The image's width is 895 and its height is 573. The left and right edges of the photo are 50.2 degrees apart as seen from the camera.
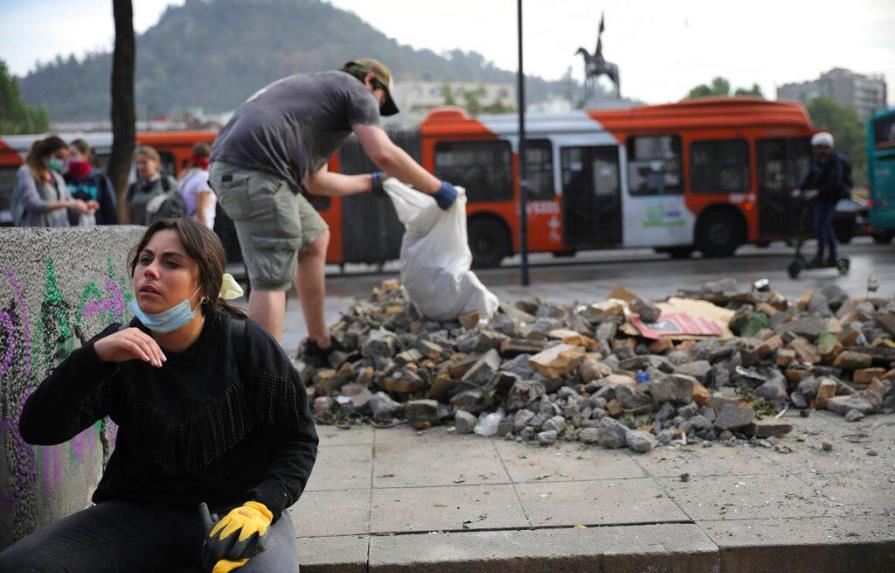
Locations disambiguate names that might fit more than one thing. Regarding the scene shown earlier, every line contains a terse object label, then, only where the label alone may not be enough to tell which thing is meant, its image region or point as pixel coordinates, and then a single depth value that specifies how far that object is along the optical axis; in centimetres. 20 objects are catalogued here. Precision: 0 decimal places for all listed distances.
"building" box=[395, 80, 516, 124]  17828
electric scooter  1299
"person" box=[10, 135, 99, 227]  805
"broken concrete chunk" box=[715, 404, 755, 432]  429
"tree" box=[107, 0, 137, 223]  1060
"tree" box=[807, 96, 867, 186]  7181
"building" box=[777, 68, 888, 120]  9694
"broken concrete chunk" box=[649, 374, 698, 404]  460
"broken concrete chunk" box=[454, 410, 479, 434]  467
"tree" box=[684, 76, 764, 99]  6831
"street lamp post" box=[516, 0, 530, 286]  1328
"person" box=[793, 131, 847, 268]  1248
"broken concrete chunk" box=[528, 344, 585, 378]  497
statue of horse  2081
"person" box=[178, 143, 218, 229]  795
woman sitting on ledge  236
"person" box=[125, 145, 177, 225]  883
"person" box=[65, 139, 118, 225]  928
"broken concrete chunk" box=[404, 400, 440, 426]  485
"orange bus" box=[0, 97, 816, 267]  1872
